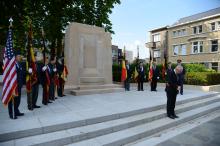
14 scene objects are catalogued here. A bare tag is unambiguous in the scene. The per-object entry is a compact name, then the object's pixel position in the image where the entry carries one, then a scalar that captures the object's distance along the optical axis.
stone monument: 9.42
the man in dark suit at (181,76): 9.07
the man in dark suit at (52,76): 6.90
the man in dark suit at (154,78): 10.71
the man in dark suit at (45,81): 6.48
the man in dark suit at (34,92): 5.95
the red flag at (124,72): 10.60
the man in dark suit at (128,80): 10.76
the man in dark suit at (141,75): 10.71
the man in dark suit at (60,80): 8.21
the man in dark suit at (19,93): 4.77
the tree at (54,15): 13.14
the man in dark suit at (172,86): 5.78
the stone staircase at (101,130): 3.78
